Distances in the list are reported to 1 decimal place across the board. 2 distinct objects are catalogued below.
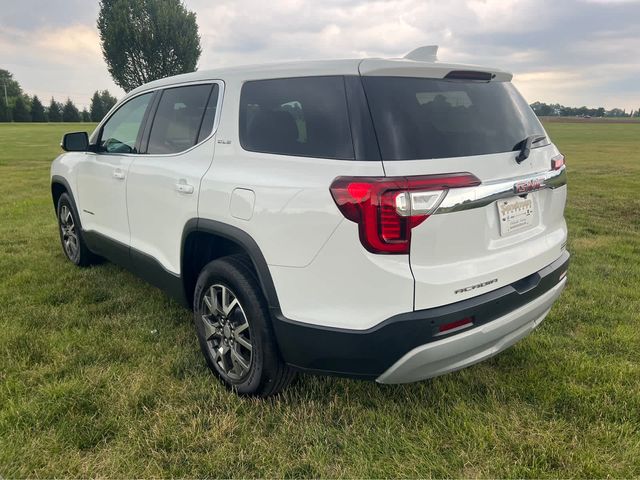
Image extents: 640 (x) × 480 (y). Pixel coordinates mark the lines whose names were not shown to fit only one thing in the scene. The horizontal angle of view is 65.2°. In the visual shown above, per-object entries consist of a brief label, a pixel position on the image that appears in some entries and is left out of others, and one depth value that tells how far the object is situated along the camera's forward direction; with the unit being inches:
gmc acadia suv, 83.1
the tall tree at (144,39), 1959.9
